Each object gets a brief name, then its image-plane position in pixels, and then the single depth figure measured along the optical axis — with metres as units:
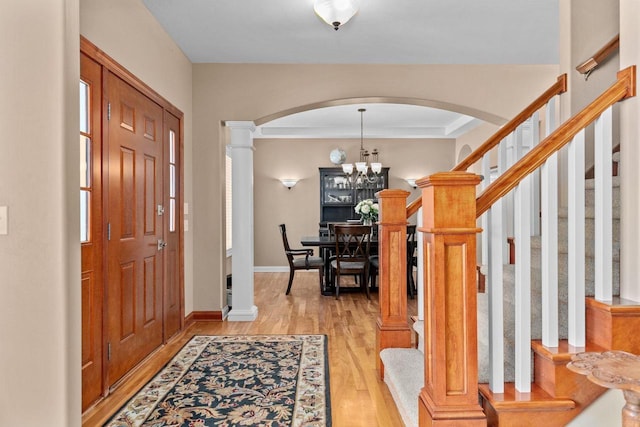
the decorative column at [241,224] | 4.40
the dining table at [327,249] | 5.60
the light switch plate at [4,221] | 1.52
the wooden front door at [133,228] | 2.70
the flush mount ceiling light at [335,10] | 2.63
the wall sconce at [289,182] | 8.05
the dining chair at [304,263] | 5.70
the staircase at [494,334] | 1.50
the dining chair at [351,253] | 5.26
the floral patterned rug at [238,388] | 2.25
